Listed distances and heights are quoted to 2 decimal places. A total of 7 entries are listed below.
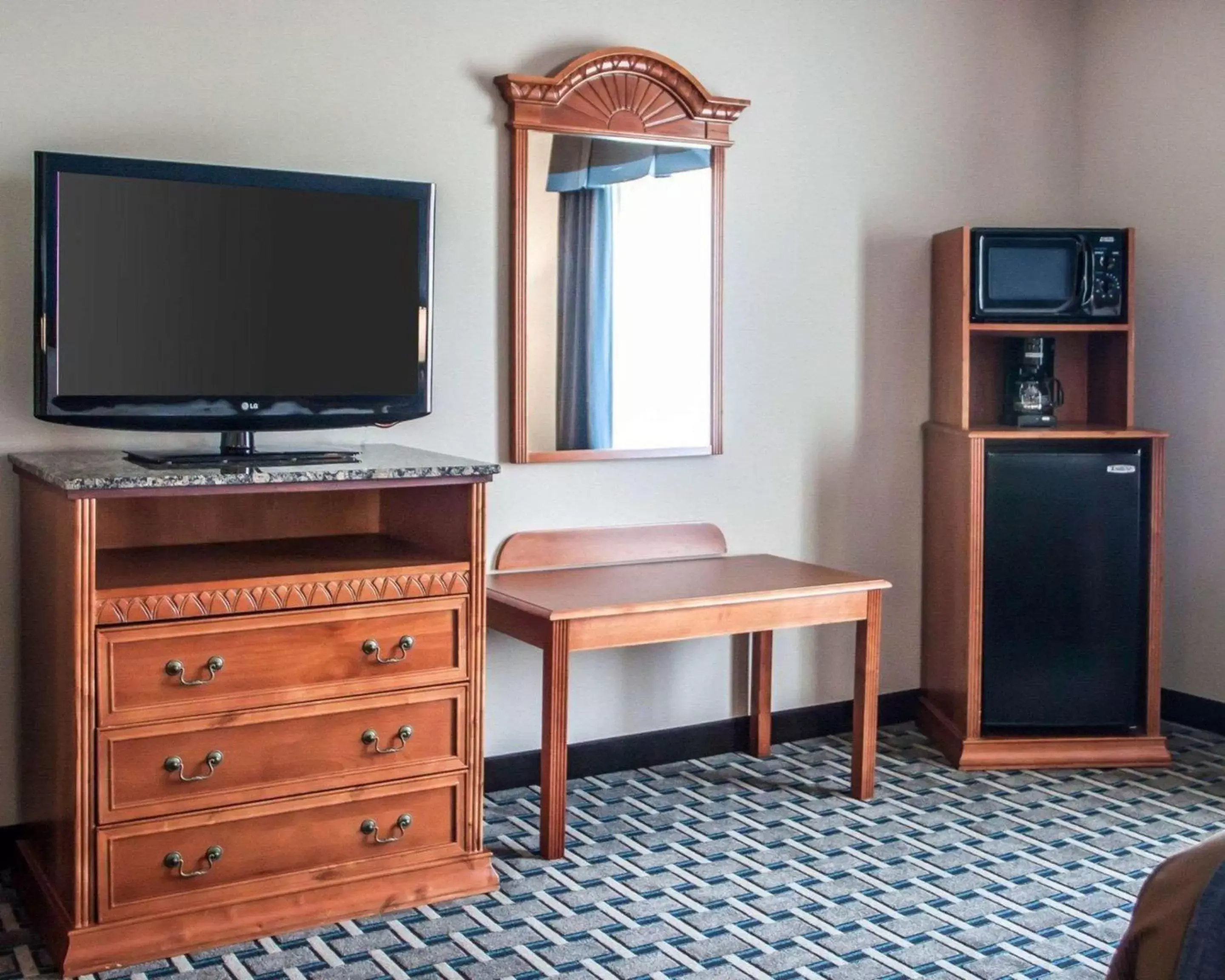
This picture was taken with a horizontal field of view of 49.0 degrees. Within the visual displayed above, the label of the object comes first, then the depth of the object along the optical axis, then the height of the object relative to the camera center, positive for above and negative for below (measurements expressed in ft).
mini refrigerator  10.89 -0.94
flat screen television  7.73 +1.04
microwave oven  11.21 +1.67
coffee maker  11.35 +0.73
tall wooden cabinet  10.96 -0.07
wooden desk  8.76 -0.96
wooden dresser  7.20 -1.37
